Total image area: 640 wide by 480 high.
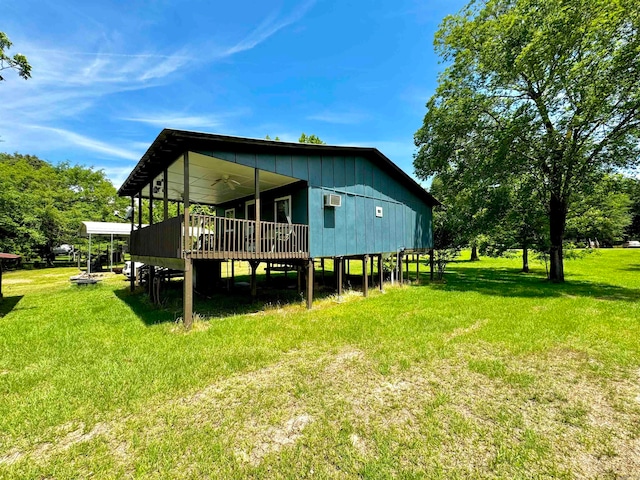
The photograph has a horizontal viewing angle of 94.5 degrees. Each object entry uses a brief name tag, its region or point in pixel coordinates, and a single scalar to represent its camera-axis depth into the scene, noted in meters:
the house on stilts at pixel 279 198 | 7.44
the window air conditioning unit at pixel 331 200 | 9.91
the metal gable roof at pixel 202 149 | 7.04
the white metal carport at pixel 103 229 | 18.00
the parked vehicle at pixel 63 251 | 38.94
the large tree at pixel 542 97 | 11.36
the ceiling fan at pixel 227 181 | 10.62
